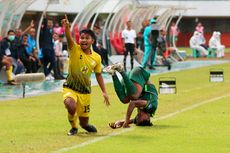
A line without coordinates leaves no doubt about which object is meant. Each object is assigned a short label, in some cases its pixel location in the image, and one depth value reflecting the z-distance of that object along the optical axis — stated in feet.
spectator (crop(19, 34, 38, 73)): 91.81
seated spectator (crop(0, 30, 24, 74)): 89.94
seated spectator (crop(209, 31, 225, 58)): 170.81
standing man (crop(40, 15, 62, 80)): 93.38
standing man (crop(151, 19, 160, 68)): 116.06
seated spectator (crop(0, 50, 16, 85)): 87.15
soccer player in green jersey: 46.42
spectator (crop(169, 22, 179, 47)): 161.71
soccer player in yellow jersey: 43.80
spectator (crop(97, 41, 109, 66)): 114.99
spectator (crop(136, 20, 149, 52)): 139.88
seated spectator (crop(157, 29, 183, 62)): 125.80
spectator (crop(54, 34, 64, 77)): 99.54
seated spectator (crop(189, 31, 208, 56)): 167.51
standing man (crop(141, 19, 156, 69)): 116.57
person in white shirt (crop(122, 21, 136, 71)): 118.35
